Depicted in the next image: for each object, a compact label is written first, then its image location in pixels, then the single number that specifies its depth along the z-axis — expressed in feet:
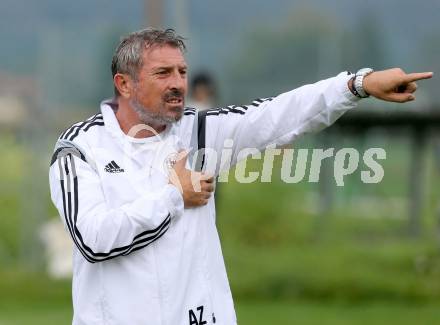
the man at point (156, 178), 35.06
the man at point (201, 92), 91.20
